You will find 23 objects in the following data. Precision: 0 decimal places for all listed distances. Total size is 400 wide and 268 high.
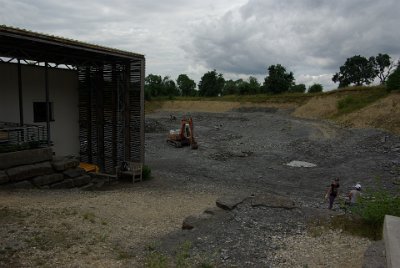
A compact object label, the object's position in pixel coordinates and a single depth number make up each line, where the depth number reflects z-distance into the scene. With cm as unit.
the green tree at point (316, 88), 6272
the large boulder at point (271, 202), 924
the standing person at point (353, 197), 1182
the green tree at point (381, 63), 7650
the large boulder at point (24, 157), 1247
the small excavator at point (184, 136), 2767
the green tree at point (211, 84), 8506
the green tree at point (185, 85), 9858
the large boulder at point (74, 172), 1452
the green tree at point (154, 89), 7741
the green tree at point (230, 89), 7962
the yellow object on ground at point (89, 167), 1753
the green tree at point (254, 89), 6919
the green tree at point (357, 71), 7625
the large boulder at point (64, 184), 1387
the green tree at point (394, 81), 3606
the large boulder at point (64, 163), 1414
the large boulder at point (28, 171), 1249
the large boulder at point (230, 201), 895
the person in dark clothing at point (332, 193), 1220
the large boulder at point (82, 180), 1470
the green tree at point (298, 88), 7136
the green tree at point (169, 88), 8548
